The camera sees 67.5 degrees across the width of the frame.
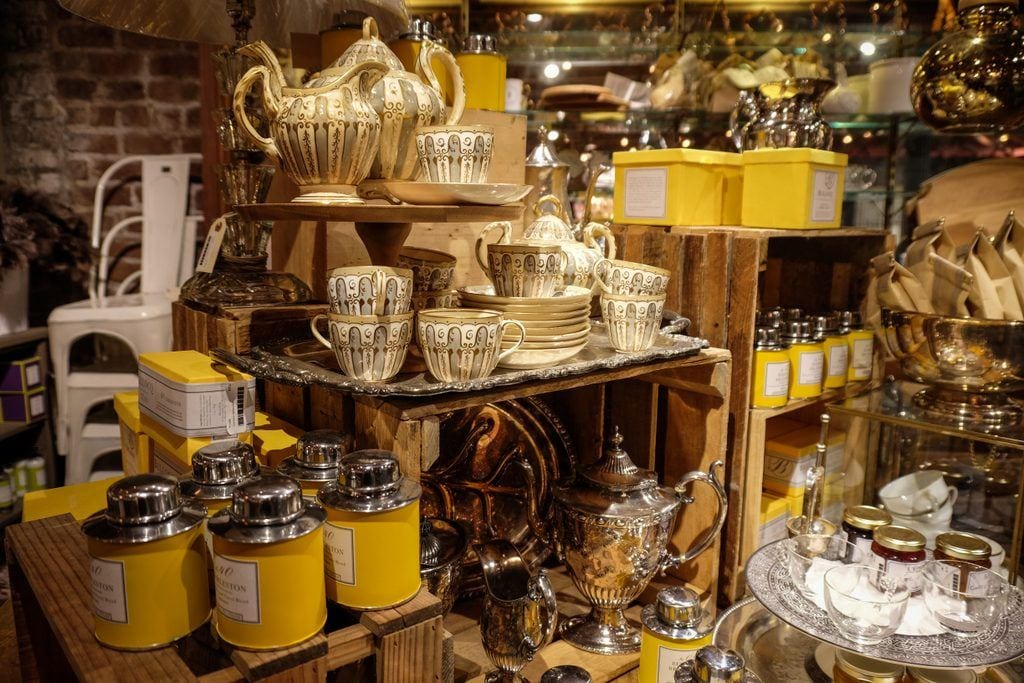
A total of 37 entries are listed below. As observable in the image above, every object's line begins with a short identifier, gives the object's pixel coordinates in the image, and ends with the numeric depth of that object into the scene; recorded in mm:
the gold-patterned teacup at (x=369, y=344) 871
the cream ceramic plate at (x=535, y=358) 989
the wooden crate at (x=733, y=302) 1326
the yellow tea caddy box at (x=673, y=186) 1413
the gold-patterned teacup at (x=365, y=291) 873
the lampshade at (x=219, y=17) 1105
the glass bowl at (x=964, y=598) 1095
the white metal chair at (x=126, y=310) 2473
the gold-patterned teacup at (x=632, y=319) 1096
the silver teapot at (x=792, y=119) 1479
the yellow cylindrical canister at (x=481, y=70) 1295
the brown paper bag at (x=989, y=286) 1305
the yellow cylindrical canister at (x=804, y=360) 1406
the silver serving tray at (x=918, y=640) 1021
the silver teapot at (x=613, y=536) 1160
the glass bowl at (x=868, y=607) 1045
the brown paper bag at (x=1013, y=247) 1325
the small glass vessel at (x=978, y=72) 1337
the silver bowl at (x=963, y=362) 1292
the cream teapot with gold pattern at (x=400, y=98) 938
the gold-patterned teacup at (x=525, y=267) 1032
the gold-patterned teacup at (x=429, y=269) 1078
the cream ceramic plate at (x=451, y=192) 864
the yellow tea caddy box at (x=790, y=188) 1387
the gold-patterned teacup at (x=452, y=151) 926
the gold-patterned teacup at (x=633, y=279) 1134
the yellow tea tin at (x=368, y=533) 783
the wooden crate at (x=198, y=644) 704
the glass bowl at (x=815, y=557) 1197
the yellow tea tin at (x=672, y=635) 1012
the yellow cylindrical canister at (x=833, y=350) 1482
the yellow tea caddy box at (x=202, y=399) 1000
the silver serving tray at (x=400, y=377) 875
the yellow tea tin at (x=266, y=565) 703
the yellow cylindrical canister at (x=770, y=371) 1354
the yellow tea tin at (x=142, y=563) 711
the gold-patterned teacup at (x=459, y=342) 888
